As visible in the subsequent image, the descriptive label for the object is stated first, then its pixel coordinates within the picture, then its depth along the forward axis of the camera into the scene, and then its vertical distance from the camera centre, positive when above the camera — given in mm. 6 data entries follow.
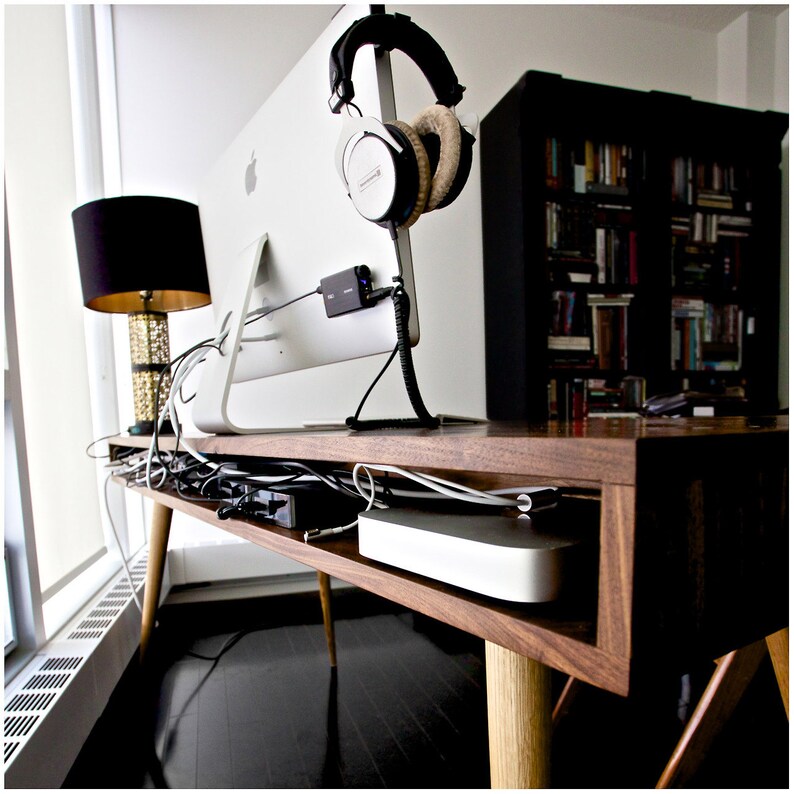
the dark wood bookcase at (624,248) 2148 +513
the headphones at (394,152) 533 +232
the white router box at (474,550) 339 -135
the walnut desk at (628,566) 279 -126
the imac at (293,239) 588 +192
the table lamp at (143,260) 1339 +312
